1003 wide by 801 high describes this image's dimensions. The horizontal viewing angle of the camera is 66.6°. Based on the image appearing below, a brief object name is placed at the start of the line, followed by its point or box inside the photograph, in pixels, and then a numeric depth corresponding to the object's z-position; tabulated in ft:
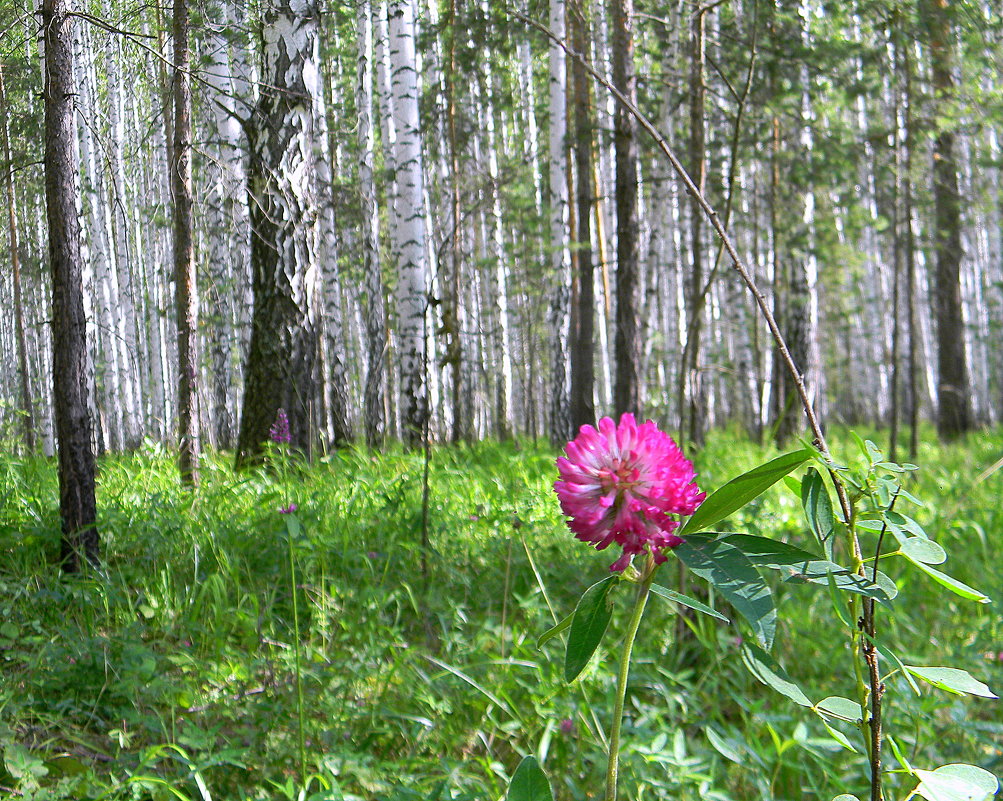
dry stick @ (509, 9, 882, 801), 2.52
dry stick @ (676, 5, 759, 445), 6.63
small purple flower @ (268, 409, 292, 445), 14.93
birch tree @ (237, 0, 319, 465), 16.90
